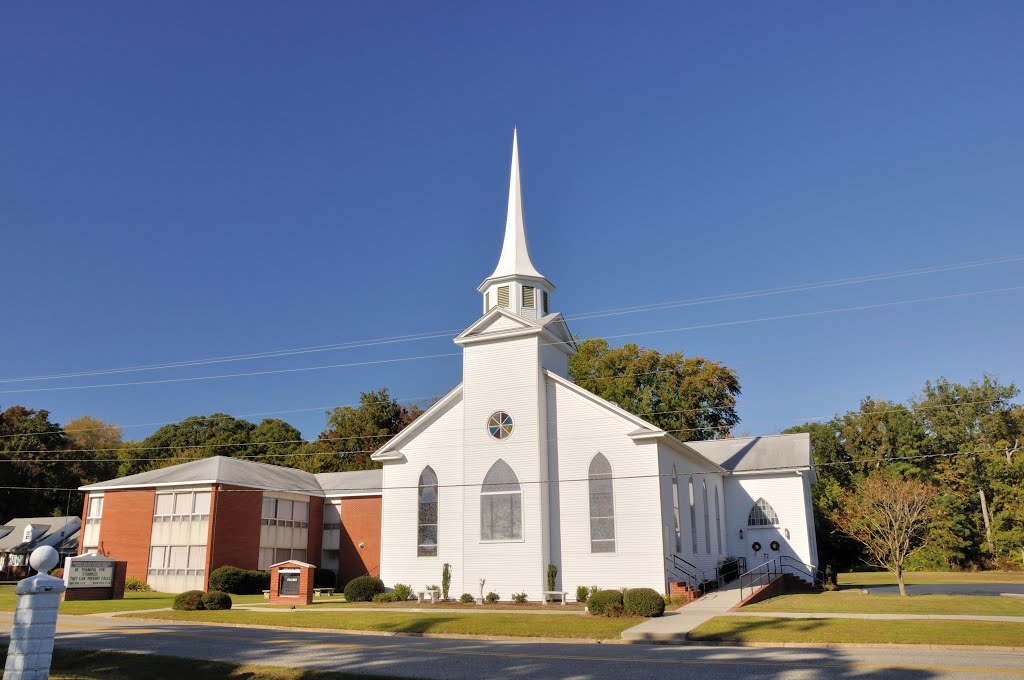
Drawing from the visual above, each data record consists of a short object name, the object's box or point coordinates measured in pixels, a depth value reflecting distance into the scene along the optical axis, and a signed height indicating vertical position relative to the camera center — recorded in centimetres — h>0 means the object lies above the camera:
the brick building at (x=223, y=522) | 3734 +89
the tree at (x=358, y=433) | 6544 +897
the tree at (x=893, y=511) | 3412 +95
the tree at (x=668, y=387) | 5884 +1115
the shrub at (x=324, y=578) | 4122 -203
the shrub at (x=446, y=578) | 3106 -159
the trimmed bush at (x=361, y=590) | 3138 -202
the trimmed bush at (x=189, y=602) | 2676 -206
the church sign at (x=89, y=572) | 3116 -121
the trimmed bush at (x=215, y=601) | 2712 -206
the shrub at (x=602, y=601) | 2322 -191
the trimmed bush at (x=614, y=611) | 2300 -218
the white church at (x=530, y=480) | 2956 +225
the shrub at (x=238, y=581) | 3534 -185
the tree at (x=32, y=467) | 6281 +613
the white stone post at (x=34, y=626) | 927 -99
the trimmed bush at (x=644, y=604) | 2278 -197
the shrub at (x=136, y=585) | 3778 -209
